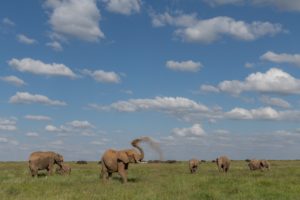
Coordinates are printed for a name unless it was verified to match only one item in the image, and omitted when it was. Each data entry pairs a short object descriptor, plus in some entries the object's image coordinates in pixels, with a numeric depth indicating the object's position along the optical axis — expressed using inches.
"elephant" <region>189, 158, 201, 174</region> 1856.5
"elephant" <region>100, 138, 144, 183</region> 1151.5
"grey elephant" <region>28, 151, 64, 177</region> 1414.9
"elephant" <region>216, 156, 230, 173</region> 1916.8
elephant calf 1529.3
